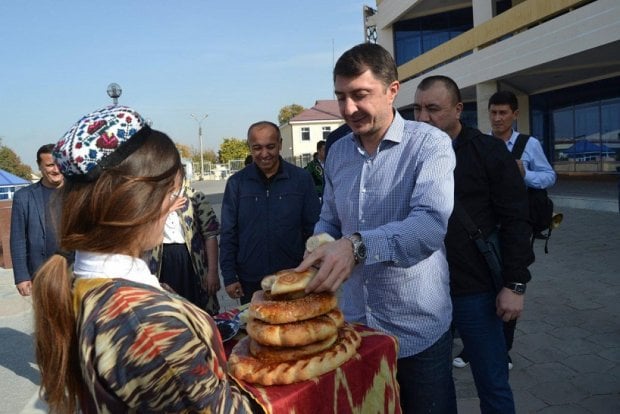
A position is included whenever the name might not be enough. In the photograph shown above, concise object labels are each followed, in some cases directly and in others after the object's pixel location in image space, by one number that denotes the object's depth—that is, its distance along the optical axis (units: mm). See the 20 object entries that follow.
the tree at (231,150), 75312
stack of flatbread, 1480
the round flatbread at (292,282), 1538
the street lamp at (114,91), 11945
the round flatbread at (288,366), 1457
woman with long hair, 1150
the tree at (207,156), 87750
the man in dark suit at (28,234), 4613
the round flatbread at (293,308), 1496
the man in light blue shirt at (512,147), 3746
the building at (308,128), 54969
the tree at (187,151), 78738
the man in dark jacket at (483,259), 2758
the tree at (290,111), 72750
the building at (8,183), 15633
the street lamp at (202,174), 59256
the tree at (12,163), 49312
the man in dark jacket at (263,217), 3998
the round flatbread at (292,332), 1487
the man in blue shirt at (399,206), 1995
